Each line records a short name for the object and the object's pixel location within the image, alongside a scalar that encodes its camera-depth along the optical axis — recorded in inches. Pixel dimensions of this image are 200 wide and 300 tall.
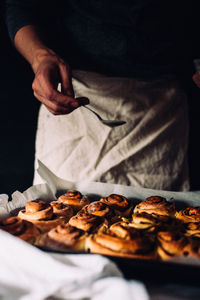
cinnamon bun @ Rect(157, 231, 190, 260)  41.5
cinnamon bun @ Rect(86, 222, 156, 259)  40.1
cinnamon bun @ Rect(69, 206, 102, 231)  49.1
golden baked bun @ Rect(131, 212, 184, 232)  48.0
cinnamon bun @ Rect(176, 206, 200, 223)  54.8
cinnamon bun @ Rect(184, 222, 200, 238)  48.8
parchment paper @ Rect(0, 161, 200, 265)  60.6
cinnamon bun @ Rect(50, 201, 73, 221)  56.6
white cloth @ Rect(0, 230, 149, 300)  30.6
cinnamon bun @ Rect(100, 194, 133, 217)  59.3
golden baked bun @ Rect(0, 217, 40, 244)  44.3
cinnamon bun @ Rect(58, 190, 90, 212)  60.9
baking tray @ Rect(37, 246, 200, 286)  34.0
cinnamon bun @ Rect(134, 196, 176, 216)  57.4
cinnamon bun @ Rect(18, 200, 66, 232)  52.2
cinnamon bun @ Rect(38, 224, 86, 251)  42.8
